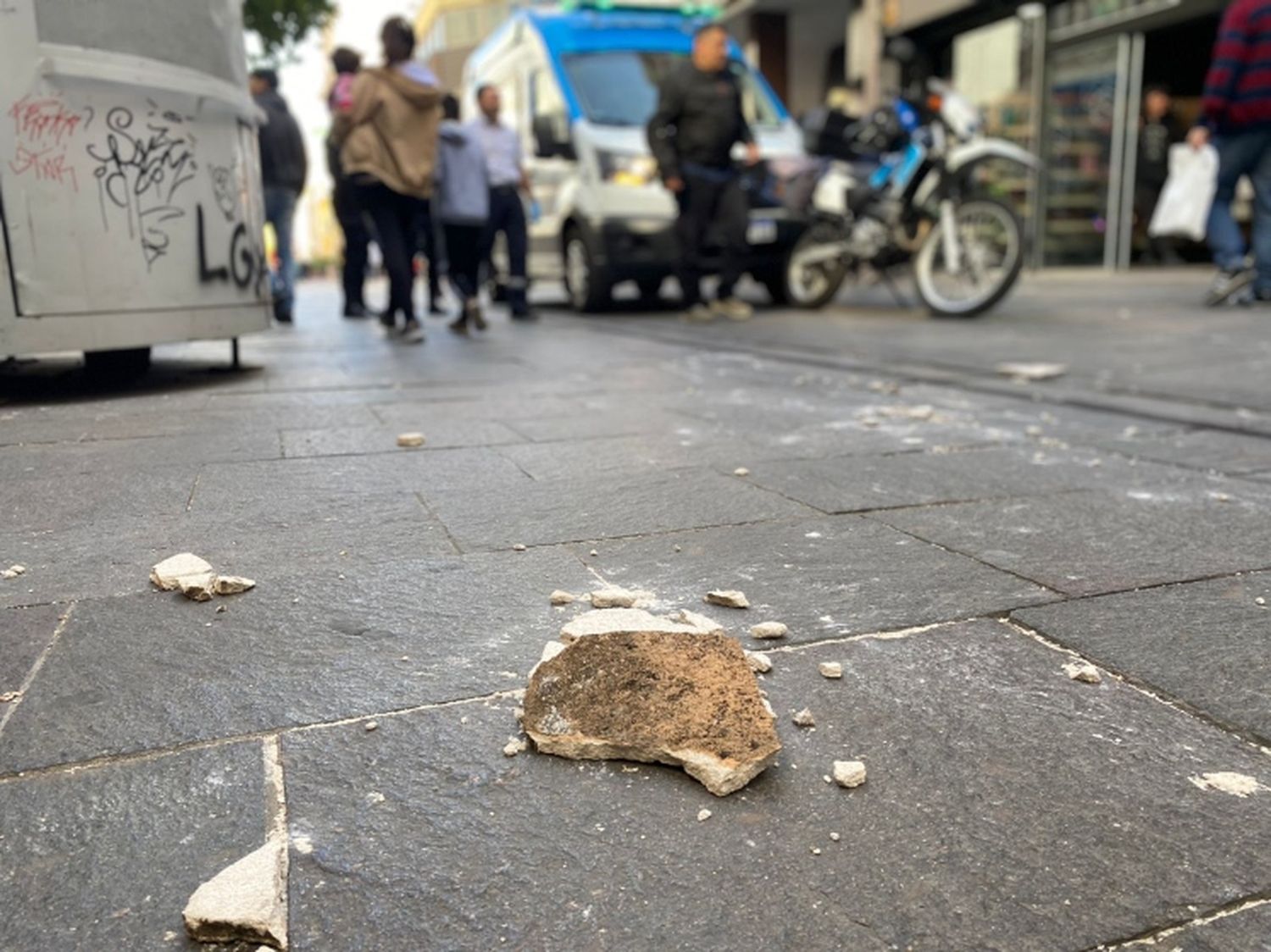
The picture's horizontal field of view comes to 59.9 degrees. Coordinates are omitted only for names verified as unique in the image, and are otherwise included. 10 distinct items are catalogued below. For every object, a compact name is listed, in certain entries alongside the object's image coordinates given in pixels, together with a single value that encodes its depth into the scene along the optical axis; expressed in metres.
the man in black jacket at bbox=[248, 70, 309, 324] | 8.64
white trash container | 4.19
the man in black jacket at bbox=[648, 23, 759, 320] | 7.87
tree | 13.05
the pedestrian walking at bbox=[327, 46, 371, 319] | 7.86
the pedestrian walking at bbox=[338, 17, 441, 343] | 6.63
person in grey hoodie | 8.27
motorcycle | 7.81
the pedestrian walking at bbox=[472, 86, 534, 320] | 8.91
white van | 9.03
